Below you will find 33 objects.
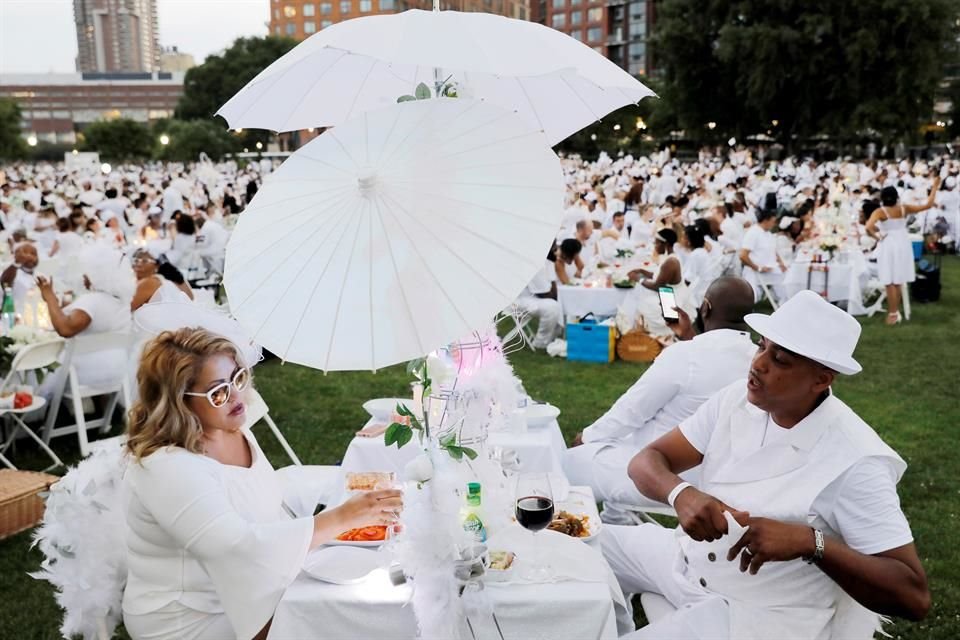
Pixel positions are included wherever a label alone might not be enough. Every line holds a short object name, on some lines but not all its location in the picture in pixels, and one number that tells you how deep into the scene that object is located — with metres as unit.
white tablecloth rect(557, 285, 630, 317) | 8.86
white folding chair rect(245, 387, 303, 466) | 3.22
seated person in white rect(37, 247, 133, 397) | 5.60
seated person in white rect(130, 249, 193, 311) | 5.85
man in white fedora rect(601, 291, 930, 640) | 2.15
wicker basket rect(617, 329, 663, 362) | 8.23
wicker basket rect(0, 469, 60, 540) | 4.48
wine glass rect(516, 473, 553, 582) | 2.27
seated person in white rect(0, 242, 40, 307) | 7.75
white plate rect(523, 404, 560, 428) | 3.99
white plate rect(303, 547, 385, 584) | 2.45
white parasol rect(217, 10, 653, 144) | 2.18
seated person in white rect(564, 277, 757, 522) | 3.68
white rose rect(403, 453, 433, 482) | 2.12
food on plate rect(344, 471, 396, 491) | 3.11
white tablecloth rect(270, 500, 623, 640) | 2.30
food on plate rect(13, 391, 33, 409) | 5.18
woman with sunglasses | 2.34
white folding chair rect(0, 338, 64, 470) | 5.25
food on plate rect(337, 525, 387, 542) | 2.71
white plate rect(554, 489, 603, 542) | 2.76
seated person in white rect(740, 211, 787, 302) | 10.21
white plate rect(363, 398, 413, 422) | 4.09
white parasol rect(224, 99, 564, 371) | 1.90
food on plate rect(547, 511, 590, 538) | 2.68
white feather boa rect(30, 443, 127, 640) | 2.67
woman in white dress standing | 9.77
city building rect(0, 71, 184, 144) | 133.88
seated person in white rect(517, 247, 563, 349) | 8.75
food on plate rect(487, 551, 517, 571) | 2.42
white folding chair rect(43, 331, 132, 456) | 5.69
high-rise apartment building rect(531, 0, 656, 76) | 79.06
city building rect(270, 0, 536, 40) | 96.00
